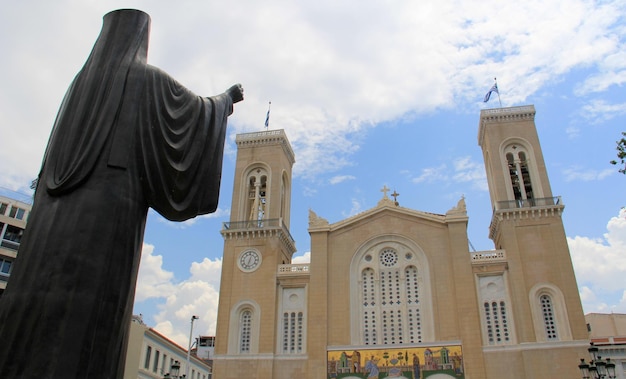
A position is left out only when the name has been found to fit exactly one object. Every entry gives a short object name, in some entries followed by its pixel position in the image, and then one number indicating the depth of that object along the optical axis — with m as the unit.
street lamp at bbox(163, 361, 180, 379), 17.92
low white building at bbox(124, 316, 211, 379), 28.20
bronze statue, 4.06
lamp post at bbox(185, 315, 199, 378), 29.17
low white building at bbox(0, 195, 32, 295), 32.56
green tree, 12.61
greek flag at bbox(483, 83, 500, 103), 37.44
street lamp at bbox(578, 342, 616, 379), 14.30
